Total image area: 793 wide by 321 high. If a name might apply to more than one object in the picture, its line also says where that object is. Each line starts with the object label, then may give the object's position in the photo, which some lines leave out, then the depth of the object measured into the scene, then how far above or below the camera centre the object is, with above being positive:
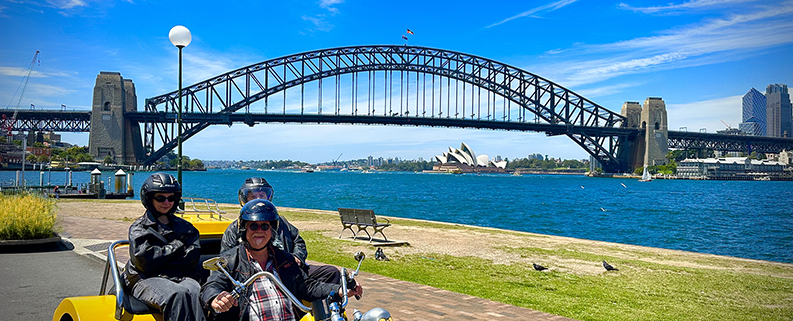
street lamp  11.22 +2.67
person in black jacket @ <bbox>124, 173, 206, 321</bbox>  3.04 -0.57
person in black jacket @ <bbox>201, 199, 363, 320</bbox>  2.89 -0.64
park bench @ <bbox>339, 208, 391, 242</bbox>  12.97 -1.28
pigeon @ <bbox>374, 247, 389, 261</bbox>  9.71 -1.60
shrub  9.41 -0.98
